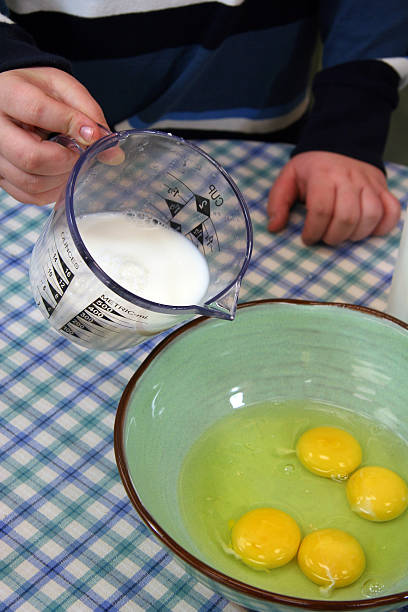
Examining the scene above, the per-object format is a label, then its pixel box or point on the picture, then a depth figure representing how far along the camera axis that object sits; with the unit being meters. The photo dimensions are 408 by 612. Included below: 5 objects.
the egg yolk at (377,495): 0.87
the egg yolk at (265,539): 0.85
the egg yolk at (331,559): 0.84
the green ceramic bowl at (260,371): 0.89
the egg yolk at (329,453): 0.90
